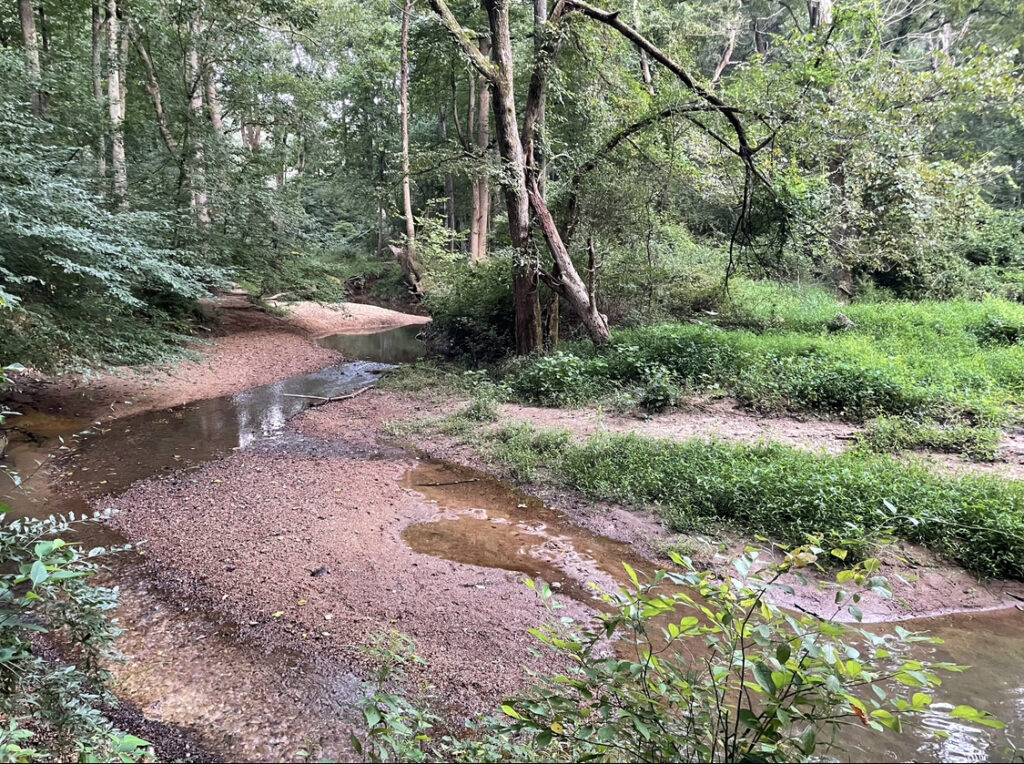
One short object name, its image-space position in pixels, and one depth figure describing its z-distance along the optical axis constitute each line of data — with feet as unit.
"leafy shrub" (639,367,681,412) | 26.81
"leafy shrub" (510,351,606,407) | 29.32
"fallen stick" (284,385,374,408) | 34.52
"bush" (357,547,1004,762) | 5.37
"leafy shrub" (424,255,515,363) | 40.37
